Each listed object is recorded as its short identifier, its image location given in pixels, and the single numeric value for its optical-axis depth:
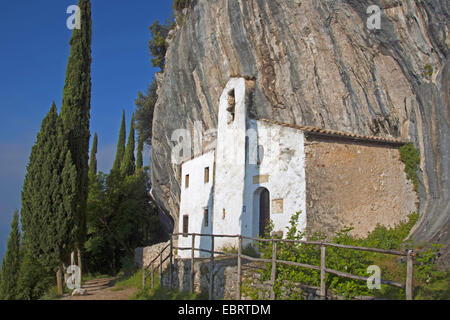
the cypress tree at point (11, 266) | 15.60
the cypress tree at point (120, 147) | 28.55
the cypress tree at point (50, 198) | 12.45
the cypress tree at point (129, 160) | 27.06
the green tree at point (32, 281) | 15.38
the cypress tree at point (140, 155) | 29.91
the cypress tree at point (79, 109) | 13.93
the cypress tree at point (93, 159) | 28.83
